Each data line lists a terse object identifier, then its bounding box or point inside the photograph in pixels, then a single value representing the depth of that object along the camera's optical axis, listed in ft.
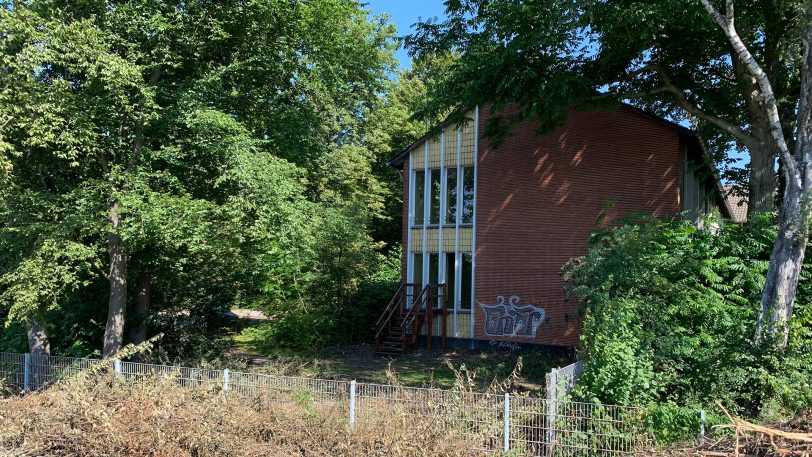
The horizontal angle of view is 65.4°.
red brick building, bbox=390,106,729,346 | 65.41
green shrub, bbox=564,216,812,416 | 30.37
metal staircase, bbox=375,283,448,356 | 66.03
